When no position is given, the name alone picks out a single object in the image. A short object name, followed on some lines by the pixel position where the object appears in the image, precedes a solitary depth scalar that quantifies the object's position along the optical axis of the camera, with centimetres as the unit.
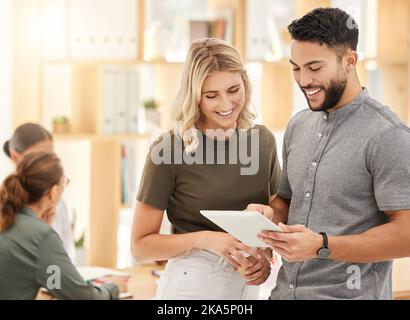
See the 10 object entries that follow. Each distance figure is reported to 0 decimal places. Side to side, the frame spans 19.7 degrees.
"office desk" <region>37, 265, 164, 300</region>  463
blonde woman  312
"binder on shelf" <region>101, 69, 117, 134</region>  586
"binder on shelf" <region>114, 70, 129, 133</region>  586
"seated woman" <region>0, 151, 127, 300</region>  376
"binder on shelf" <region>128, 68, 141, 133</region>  585
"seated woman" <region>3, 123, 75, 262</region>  504
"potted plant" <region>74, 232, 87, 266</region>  570
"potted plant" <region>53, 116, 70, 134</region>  594
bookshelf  579
